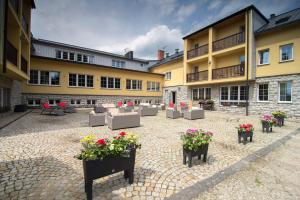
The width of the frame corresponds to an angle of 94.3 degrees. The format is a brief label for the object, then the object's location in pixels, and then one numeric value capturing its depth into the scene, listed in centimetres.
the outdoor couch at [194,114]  1111
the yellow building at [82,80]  1561
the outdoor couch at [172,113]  1159
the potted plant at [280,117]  888
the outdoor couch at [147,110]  1290
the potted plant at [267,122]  722
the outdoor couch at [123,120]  752
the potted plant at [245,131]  552
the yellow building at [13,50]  665
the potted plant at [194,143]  366
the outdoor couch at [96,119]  812
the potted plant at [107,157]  233
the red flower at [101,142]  248
